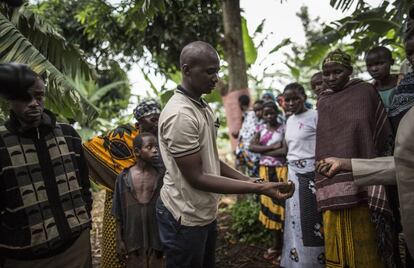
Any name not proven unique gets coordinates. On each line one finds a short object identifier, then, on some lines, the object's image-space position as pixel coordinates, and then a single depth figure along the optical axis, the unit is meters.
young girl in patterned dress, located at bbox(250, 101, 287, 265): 3.93
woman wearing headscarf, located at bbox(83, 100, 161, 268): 3.03
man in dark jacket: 1.74
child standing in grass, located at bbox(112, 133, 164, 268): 2.67
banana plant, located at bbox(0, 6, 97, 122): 3.42
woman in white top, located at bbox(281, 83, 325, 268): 2.96
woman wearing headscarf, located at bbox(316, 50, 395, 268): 2.44
